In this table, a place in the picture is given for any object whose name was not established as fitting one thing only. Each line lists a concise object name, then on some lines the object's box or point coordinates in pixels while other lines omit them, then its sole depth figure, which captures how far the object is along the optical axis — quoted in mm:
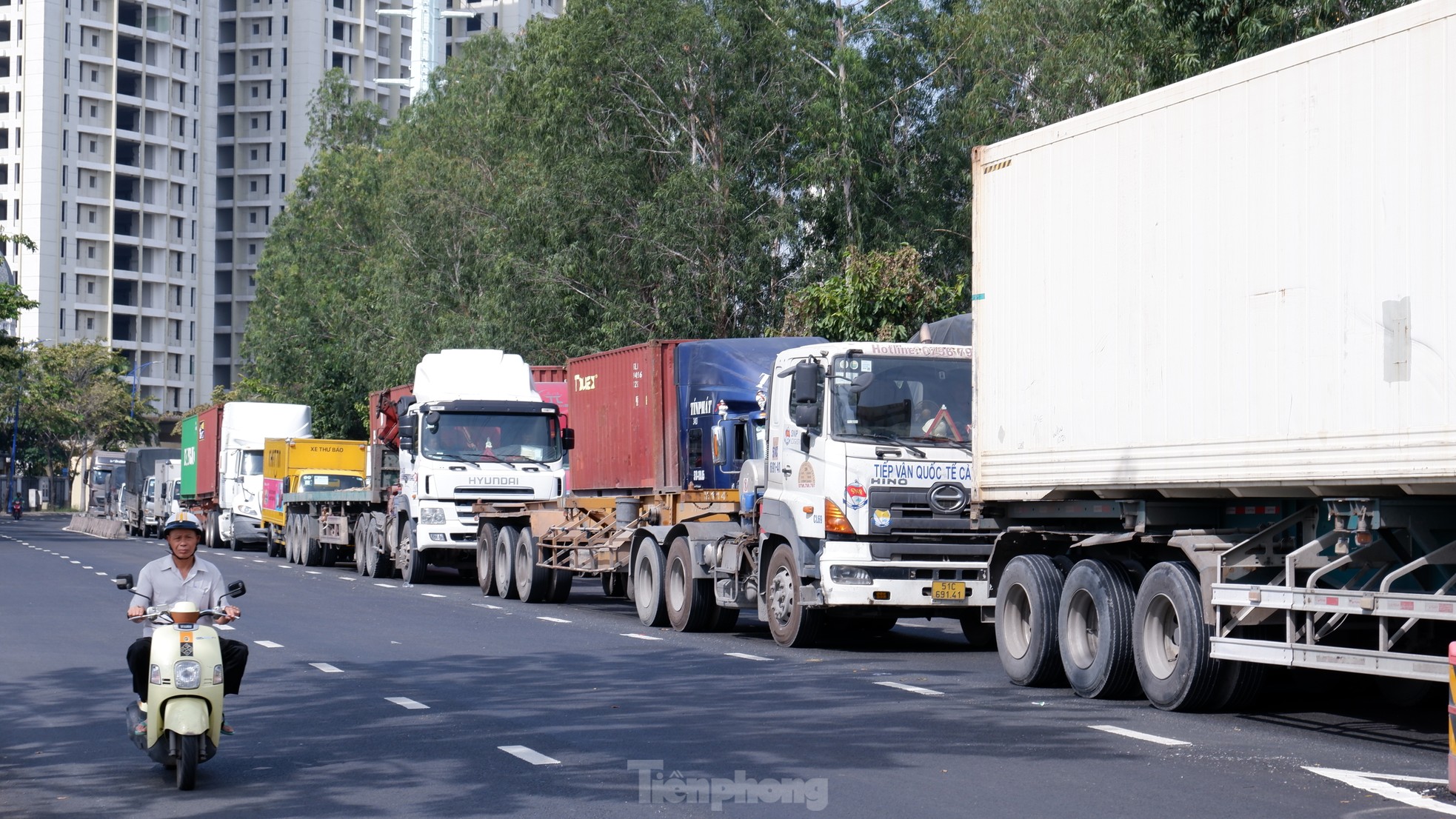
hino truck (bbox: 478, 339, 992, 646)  15641
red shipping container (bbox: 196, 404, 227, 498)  47875
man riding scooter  9172
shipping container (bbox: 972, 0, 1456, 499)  9453
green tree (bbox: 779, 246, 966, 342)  32906
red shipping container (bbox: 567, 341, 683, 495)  20266
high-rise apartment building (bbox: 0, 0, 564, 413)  122438
